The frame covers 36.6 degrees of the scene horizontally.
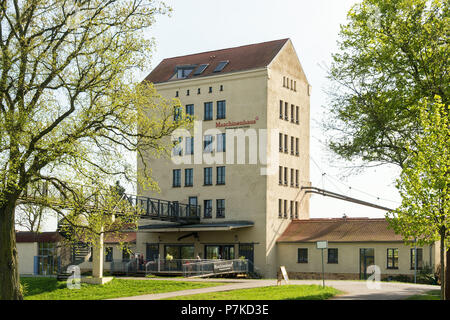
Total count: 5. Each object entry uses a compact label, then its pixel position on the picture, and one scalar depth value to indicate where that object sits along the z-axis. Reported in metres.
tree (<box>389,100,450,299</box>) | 25.11
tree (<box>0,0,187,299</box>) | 25.48
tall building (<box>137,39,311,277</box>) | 56.03
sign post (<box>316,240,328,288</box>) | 30.65
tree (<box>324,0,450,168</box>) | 31.20
